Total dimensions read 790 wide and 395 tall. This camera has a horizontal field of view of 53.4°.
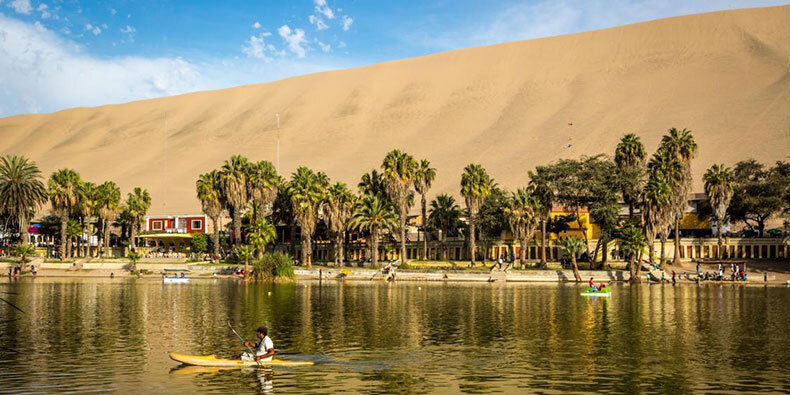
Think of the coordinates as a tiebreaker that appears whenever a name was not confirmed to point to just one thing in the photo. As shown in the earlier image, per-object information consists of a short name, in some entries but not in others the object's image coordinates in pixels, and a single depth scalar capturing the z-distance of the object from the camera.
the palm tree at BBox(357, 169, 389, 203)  85.69
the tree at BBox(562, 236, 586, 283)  72.10
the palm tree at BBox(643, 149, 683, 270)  72.56
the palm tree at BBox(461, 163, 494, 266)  81.69
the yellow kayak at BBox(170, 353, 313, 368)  23.64
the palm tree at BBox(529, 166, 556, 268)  81.94
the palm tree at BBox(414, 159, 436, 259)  84.00
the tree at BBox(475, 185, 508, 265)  90.00
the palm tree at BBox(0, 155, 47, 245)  81.12
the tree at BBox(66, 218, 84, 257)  92.19
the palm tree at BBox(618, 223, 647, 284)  71.31
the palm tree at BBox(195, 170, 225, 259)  85.06
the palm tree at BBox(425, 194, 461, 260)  88.75
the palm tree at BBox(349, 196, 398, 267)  79.00
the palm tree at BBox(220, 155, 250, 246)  83.94
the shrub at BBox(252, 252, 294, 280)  70.94
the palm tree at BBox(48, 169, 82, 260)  85.12
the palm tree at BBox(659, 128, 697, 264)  80.06
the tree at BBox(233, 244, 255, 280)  72.71
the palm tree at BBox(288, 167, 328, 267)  78.31
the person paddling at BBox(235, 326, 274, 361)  24.02
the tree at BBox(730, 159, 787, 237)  84.75
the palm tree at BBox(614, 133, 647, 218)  81.19
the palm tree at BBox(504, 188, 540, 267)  77.81
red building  113.00
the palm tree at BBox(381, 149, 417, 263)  81.81
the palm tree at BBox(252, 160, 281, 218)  84.44
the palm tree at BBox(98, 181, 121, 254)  88.94
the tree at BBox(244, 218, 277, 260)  75.94
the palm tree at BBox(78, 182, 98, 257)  87.38
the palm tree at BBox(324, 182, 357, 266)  79.31
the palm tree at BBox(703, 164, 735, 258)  79.81
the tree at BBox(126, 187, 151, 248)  95.06
